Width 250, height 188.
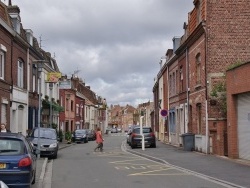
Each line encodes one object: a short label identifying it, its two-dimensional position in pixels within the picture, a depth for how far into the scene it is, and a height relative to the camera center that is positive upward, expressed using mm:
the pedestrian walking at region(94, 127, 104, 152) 30109 -827
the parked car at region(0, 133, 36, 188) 10516 -854
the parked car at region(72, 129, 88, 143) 49938 -1145
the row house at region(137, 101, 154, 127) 80850 +1281
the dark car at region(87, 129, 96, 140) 56762 -1215
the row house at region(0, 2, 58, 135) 26609 +3472
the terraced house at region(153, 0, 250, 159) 21422 +3105
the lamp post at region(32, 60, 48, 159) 20503 +3431
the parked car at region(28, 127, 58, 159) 23609 -809
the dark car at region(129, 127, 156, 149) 33125 -924
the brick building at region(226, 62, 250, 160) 19500 +637
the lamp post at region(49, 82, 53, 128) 43316 +3614
